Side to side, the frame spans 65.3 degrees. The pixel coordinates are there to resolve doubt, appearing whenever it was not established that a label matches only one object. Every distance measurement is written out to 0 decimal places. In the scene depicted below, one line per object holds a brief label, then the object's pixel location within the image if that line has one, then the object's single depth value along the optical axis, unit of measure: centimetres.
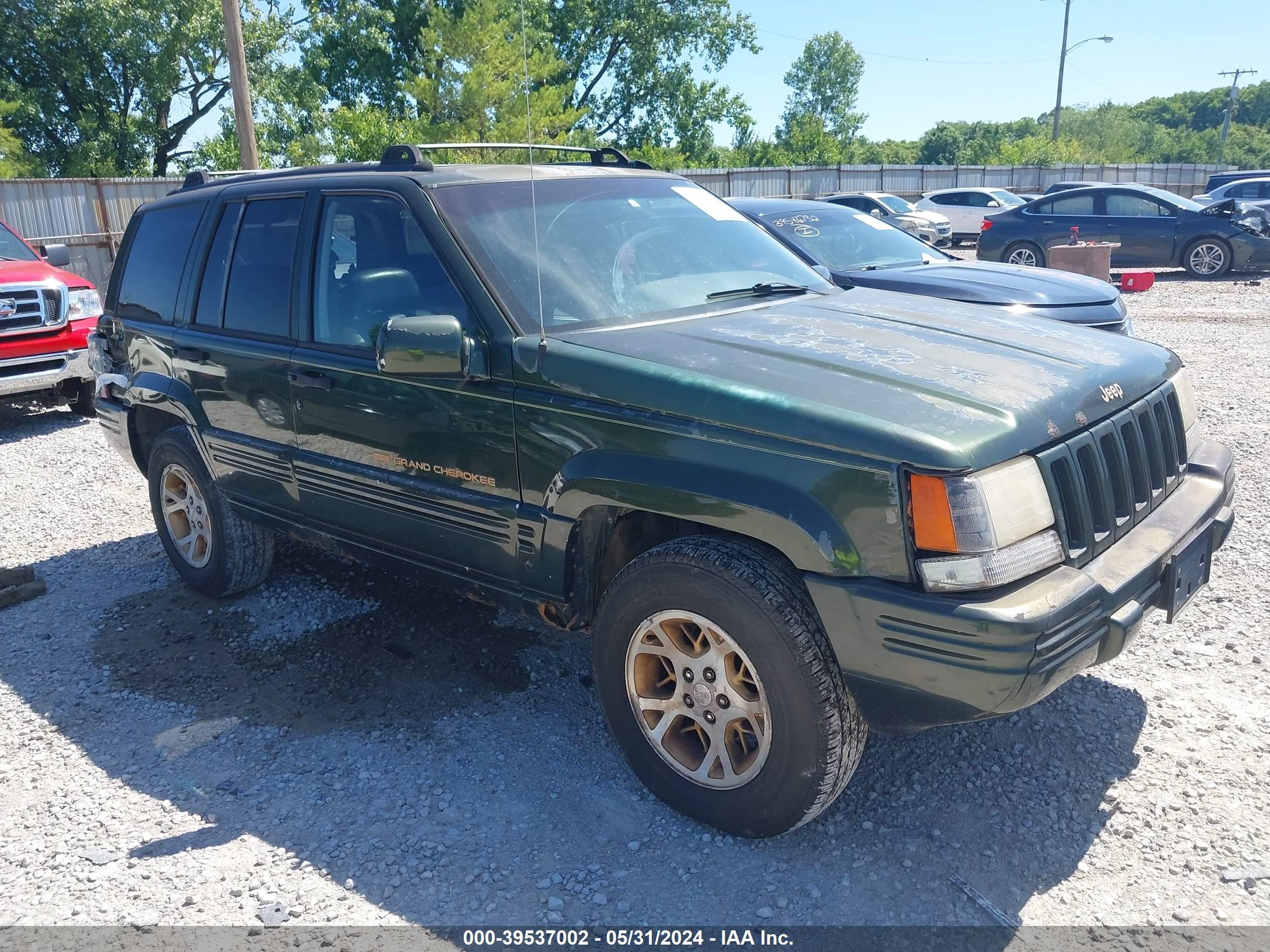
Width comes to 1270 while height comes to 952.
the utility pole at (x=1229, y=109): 5988
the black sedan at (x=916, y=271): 711
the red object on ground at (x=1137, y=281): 1441
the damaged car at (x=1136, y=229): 1661
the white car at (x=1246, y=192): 2316
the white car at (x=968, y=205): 2497
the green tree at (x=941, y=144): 7181
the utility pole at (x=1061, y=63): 4441
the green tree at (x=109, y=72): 2606
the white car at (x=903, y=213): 2133
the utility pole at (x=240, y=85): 1255
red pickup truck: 860
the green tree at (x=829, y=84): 7162
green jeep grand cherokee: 254
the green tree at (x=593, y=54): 3117
